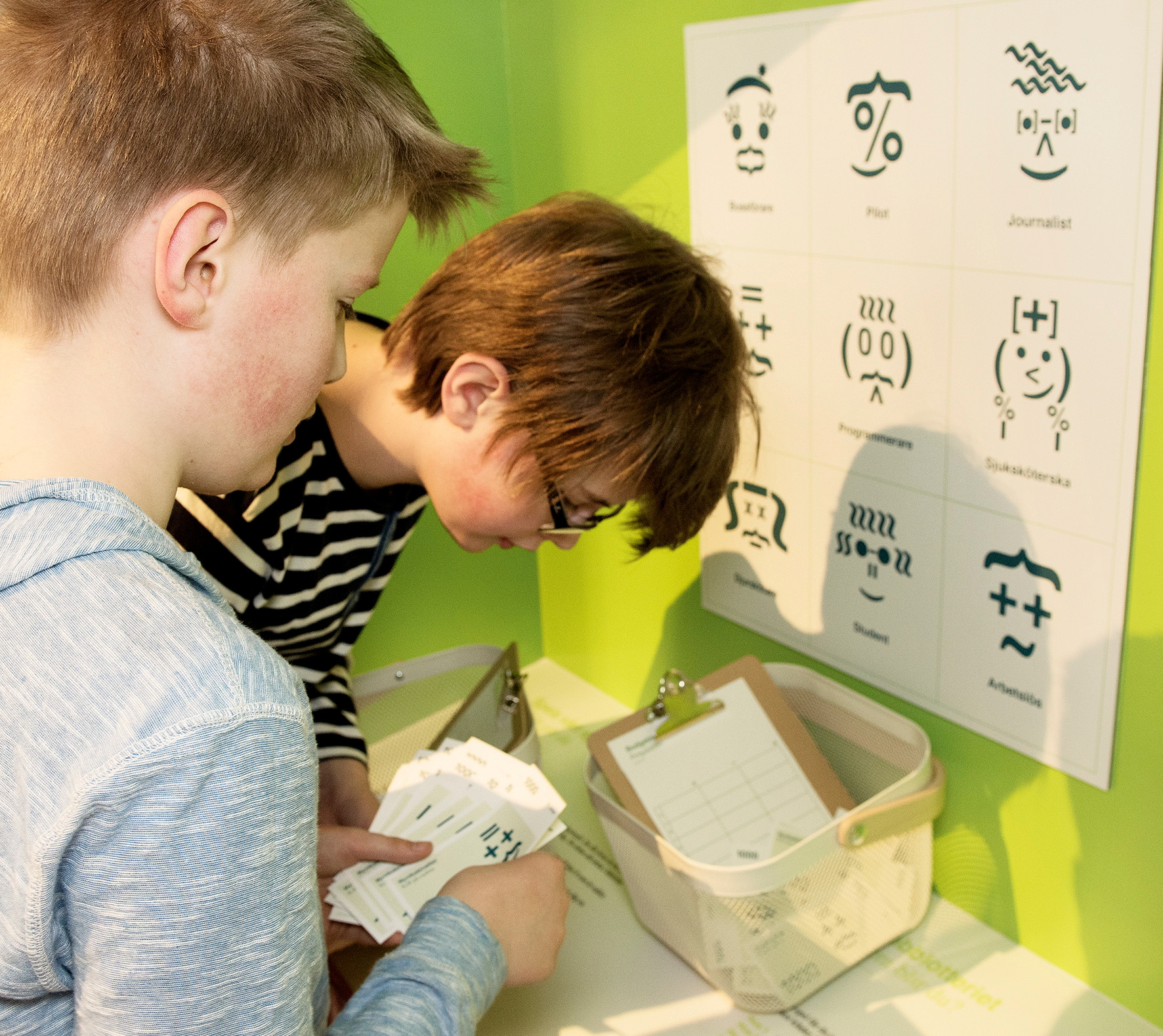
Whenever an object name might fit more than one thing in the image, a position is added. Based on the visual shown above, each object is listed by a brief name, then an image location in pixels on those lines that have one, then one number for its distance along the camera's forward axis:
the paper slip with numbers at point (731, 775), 0.95
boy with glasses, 0.82
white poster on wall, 0.72
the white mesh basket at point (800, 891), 0.82
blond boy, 0.42
